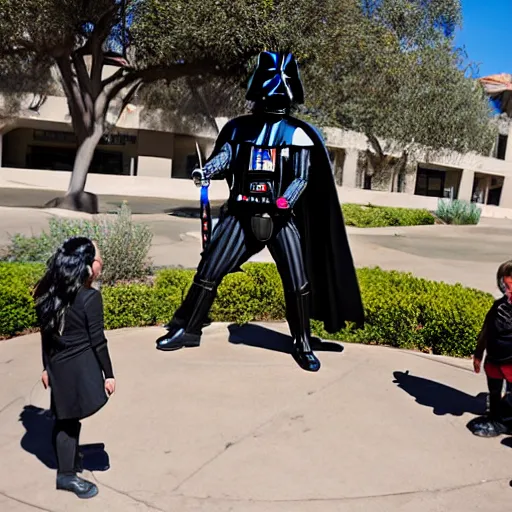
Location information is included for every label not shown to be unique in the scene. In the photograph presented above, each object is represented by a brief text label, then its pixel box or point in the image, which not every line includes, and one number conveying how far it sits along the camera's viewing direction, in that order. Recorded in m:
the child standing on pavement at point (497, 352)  3.22
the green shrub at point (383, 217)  17.27
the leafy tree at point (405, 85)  17.14
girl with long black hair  2.51
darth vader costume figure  4.17
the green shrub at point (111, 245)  6.58
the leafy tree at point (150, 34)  13.24
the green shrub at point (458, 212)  19.83
